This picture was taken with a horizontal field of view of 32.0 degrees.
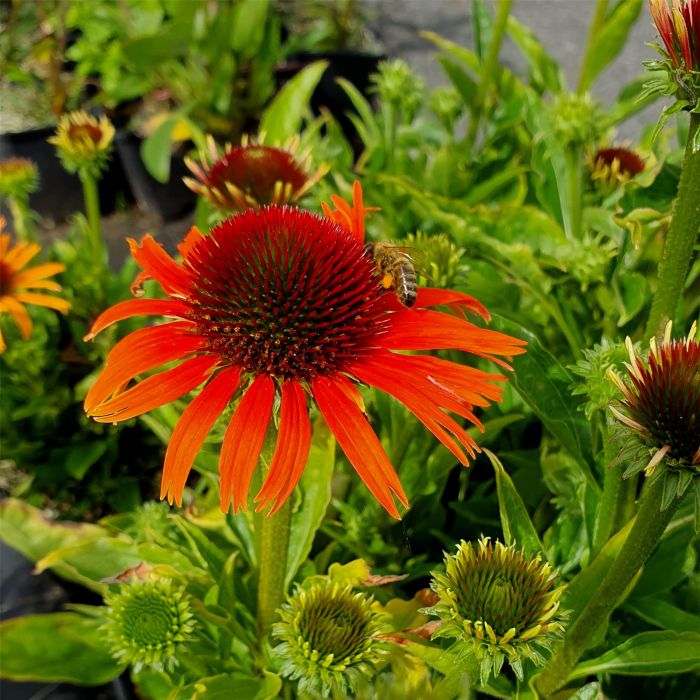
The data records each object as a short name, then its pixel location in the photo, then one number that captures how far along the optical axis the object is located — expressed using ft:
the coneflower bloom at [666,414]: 0.70
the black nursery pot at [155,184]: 2.41
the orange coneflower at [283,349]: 0.74
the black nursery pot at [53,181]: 2.41
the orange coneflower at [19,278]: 1.13
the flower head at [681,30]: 0.73
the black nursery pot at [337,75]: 2.64
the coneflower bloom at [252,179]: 1.06
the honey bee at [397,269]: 0.81
